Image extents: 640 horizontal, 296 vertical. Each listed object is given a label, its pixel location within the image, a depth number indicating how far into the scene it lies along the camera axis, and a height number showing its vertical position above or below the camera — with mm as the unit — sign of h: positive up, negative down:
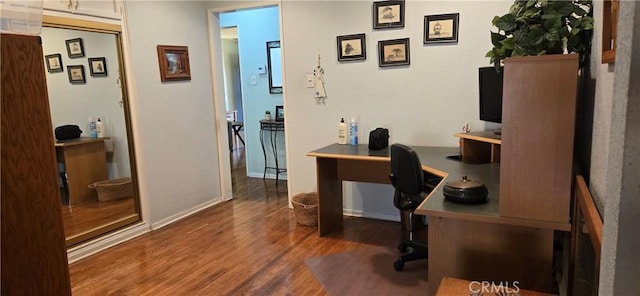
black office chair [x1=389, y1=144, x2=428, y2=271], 2604 -617
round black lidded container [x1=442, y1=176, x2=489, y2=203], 1876 -479
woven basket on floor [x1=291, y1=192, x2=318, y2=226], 3791 -1090
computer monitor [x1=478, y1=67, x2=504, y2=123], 2875 -47
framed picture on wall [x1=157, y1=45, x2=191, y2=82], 3902 +369
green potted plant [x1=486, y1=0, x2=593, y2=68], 1629 +236
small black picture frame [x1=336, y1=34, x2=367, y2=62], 3736 +422
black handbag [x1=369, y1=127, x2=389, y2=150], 3459 -397
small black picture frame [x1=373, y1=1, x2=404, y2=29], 3555 +677
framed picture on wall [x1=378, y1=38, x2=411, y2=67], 3576 +343
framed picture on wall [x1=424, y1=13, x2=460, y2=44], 3354 +511
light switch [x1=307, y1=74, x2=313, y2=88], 4031 +135
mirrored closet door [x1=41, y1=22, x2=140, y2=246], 3166 -237
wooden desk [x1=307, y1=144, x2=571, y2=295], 1745 -699
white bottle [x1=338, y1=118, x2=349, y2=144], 3802 -360
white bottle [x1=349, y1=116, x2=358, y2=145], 3758 -368
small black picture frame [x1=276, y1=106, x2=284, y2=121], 5355 -213
